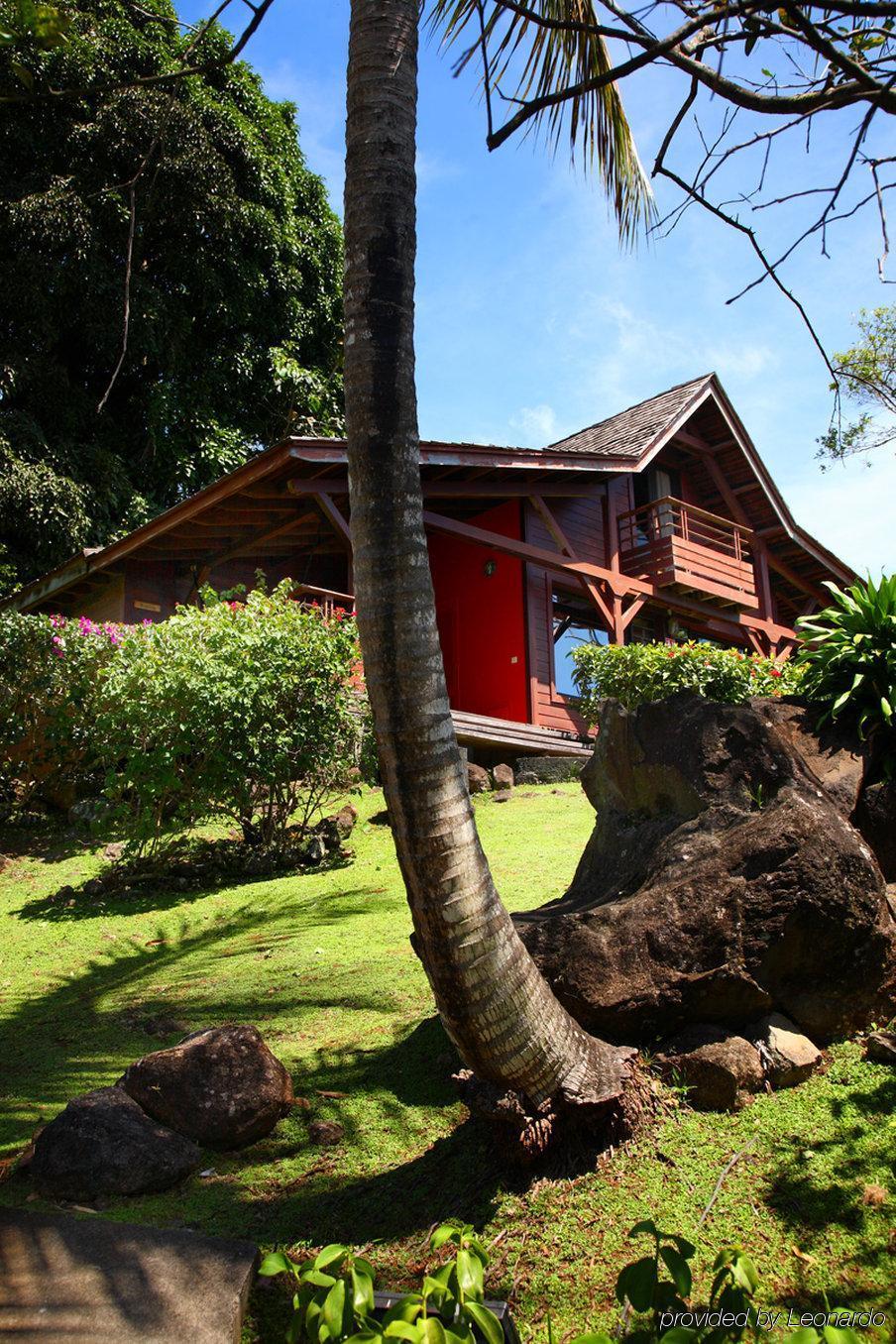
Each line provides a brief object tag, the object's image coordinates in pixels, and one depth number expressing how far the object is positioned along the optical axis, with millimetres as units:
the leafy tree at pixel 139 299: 19531
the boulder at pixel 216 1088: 3973
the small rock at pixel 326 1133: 3969
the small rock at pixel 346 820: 10516
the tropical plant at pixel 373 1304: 2084
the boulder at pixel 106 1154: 3575
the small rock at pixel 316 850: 9555
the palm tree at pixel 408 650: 2895
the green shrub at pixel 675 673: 12211
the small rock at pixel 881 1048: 3971
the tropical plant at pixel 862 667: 5113
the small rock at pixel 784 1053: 3873
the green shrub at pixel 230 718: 9031
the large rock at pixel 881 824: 5098
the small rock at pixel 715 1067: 3703
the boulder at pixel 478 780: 12984
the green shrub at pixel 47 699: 11469
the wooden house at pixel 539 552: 14992
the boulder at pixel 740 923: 3857
